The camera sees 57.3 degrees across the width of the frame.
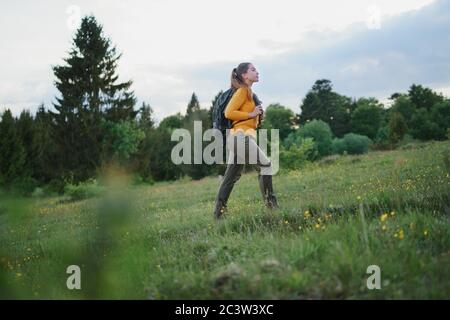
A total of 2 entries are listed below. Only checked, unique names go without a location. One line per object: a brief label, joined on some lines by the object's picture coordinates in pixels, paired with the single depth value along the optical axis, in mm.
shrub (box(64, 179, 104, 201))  21811
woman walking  6668
